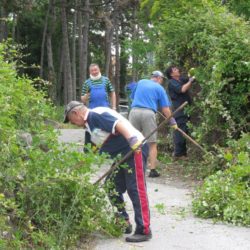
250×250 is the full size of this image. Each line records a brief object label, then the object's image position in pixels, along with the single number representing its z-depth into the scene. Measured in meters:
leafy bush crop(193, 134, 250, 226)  7.07
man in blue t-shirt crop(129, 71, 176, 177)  10.02
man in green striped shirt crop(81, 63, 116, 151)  10.90
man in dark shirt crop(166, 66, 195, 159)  11.33
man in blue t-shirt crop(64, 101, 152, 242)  5.98
